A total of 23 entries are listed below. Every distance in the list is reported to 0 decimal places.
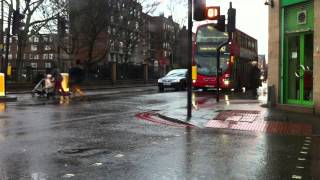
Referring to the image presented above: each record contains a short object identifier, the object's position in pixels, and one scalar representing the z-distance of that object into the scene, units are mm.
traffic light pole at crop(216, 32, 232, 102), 13726
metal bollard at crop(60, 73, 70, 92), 21066
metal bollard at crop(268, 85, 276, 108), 12856
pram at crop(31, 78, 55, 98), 18726
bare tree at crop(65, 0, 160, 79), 33953
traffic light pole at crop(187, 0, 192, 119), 10383
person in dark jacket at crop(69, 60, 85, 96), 21126
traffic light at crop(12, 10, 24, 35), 16435
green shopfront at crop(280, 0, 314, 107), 11705
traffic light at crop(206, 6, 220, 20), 10678
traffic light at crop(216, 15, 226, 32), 11111
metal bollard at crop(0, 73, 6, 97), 17021
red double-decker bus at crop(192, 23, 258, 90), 22823
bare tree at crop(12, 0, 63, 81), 30465
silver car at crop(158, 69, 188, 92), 26571
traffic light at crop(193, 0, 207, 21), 10486
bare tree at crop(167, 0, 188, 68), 56564
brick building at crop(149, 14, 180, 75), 56482
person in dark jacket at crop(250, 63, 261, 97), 19674
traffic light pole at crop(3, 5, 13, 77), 21435
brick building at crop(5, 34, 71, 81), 31472
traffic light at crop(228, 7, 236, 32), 13178
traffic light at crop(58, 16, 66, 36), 31063
